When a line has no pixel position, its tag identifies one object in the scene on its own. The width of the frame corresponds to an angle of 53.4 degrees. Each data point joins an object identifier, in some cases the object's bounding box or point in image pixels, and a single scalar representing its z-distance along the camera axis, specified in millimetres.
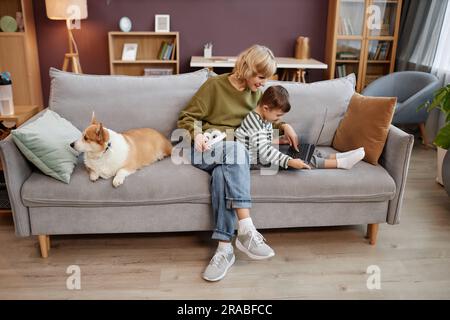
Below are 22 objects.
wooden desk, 4477
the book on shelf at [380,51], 4864
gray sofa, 2039
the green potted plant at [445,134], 2684
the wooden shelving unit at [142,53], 4898
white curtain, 4008
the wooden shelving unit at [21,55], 4555
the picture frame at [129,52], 4875
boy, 2121
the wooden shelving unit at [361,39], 4750
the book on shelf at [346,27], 4801
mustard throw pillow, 2268
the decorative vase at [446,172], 2723
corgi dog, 1986
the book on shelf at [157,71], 4949
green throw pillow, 2004
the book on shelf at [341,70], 4961
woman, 2006
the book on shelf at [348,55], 4902
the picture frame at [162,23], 4898
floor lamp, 4340
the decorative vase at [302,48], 4908
